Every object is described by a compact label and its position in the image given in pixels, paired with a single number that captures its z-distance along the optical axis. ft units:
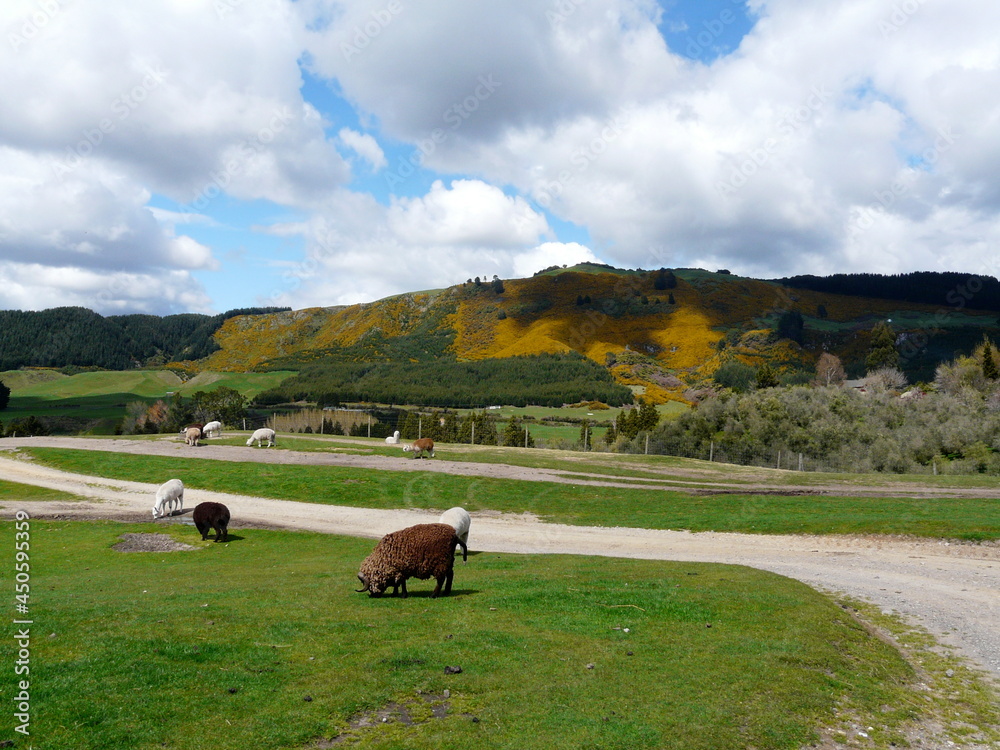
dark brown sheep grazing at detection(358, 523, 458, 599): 40.70
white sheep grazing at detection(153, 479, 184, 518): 88.32
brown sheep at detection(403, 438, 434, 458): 154.30
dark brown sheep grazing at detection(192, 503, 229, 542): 74.84
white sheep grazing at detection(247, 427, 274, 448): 163.12
